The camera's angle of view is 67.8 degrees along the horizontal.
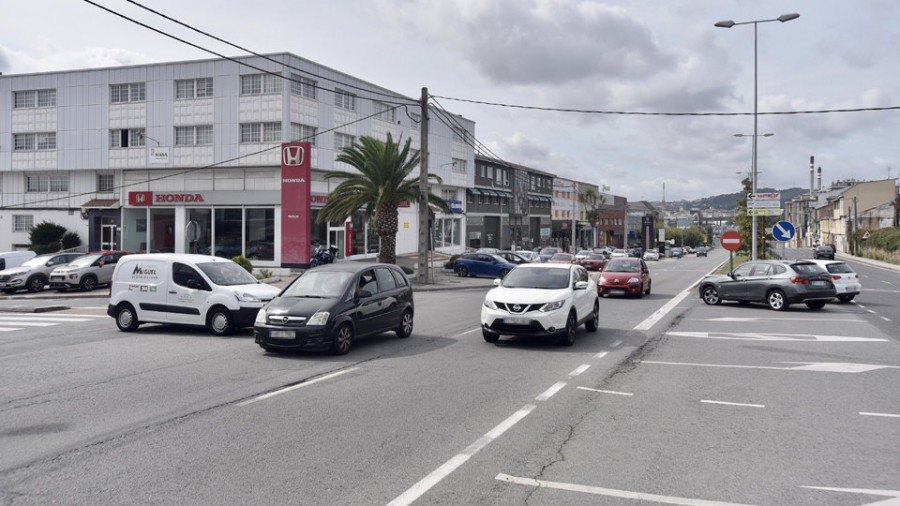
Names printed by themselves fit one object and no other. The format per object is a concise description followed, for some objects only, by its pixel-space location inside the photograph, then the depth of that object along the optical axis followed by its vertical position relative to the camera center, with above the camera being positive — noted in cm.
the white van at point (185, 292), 1412 -112
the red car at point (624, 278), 2380 -128
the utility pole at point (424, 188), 2833 +231
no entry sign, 2852 +16
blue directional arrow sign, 2655 +47
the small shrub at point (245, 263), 2970 -97
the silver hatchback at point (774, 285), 1972 -129
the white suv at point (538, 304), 1230 -117
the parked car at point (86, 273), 2694 -130
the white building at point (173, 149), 3762 +551
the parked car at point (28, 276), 2730 -145
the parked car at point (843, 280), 2247 -124
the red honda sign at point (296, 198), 3172 +206
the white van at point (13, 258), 3004 -80
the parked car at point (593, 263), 4339 -134
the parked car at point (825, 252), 6092 -85
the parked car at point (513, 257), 3839 -87
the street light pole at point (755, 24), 2638 +877
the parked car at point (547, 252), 4725 -80
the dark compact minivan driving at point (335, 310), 1123 -122
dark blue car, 3638 -129
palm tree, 3005 +239
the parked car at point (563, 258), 4179 -100
